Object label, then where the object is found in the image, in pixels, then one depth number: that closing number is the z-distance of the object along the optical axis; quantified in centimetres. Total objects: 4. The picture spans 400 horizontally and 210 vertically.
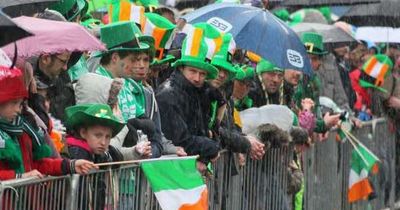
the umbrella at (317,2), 3859
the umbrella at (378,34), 3825
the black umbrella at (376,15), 3919
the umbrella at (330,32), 3512
